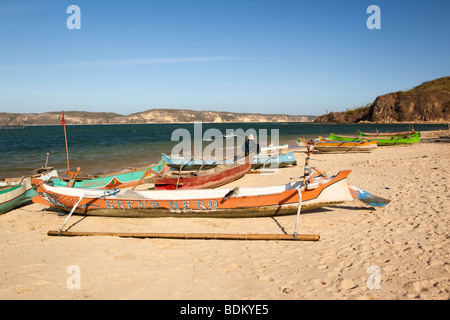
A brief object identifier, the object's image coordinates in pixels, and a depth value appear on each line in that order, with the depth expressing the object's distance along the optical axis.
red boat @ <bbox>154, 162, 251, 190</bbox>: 11.20
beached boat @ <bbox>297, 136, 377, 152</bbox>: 23.73
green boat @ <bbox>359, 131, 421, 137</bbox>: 27.30
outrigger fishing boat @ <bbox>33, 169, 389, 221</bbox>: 8.23
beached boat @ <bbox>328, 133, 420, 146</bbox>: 26.44
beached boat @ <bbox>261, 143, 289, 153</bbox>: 24.43
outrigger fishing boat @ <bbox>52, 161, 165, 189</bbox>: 12.23
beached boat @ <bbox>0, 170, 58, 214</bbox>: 10.22
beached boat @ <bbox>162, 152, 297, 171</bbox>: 17.12
